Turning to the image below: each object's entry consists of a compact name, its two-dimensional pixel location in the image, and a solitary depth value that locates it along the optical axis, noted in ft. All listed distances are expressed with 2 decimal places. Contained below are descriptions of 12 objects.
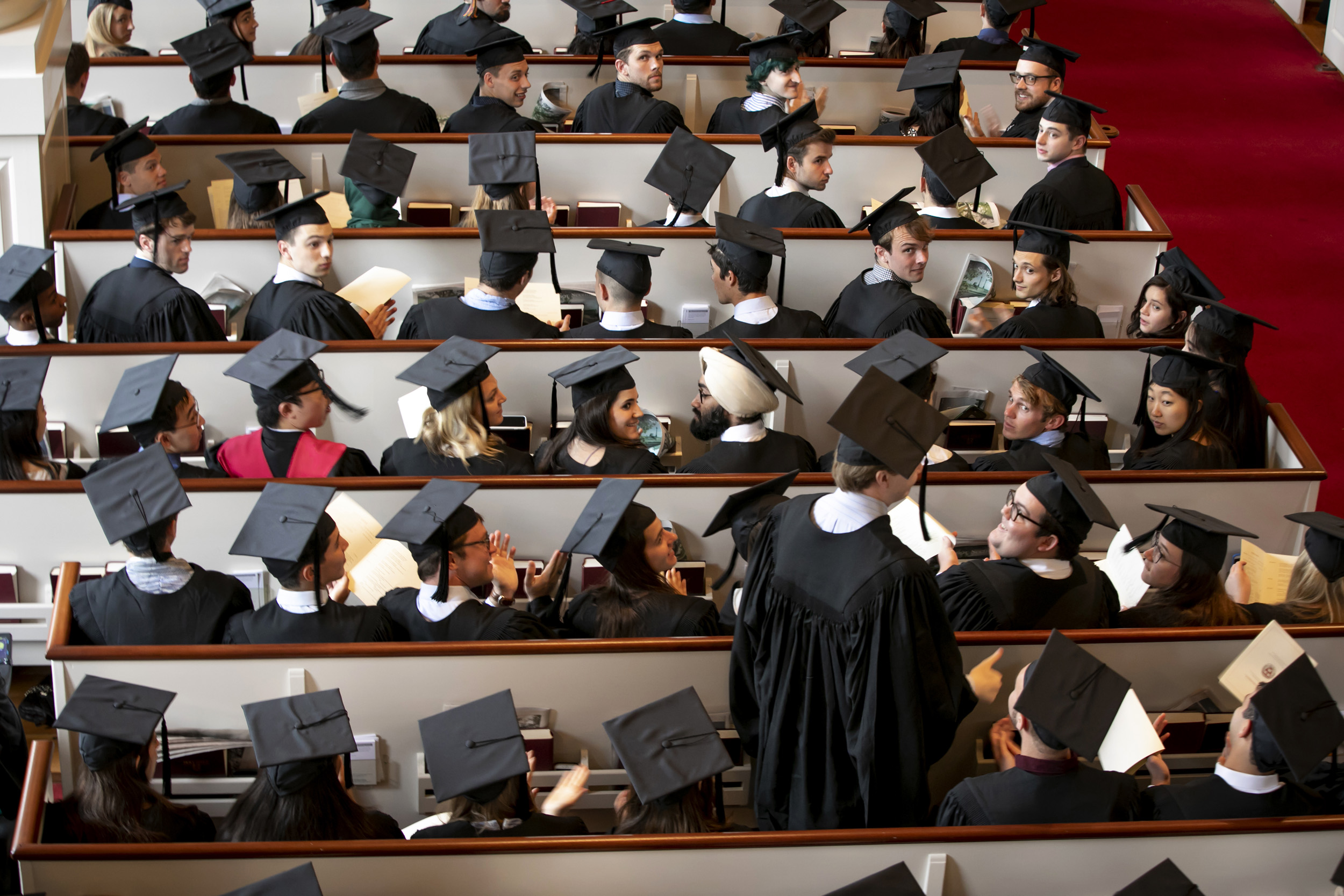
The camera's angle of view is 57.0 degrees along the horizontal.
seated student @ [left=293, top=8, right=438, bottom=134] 20.11
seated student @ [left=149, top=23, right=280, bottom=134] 19.76
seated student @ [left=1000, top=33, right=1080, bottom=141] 21.31
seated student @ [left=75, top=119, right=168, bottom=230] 17.65
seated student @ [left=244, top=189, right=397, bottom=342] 15.94
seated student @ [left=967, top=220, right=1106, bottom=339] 16.94
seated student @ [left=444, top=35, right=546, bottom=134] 20.65
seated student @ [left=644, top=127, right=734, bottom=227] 18.21
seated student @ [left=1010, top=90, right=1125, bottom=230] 19.52
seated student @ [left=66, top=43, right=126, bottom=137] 20.34
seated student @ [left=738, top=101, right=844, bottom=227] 18.30
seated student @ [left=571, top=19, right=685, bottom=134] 21.12
